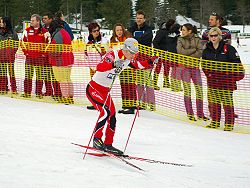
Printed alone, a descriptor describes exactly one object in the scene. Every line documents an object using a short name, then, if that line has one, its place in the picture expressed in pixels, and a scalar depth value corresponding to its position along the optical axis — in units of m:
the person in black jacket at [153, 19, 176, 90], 17.89
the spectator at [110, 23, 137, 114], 14.88
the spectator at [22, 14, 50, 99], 16.31
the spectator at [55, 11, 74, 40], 16.45
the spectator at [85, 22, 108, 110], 15.46
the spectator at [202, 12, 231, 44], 13.91
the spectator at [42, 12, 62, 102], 16.36
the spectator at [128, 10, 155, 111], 15.04
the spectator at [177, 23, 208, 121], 13.96
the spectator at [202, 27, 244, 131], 12.63
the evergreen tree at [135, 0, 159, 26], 141.48
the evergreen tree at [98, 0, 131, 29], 130.23
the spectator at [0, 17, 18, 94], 16.87
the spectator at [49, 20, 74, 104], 15.88
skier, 9.75
